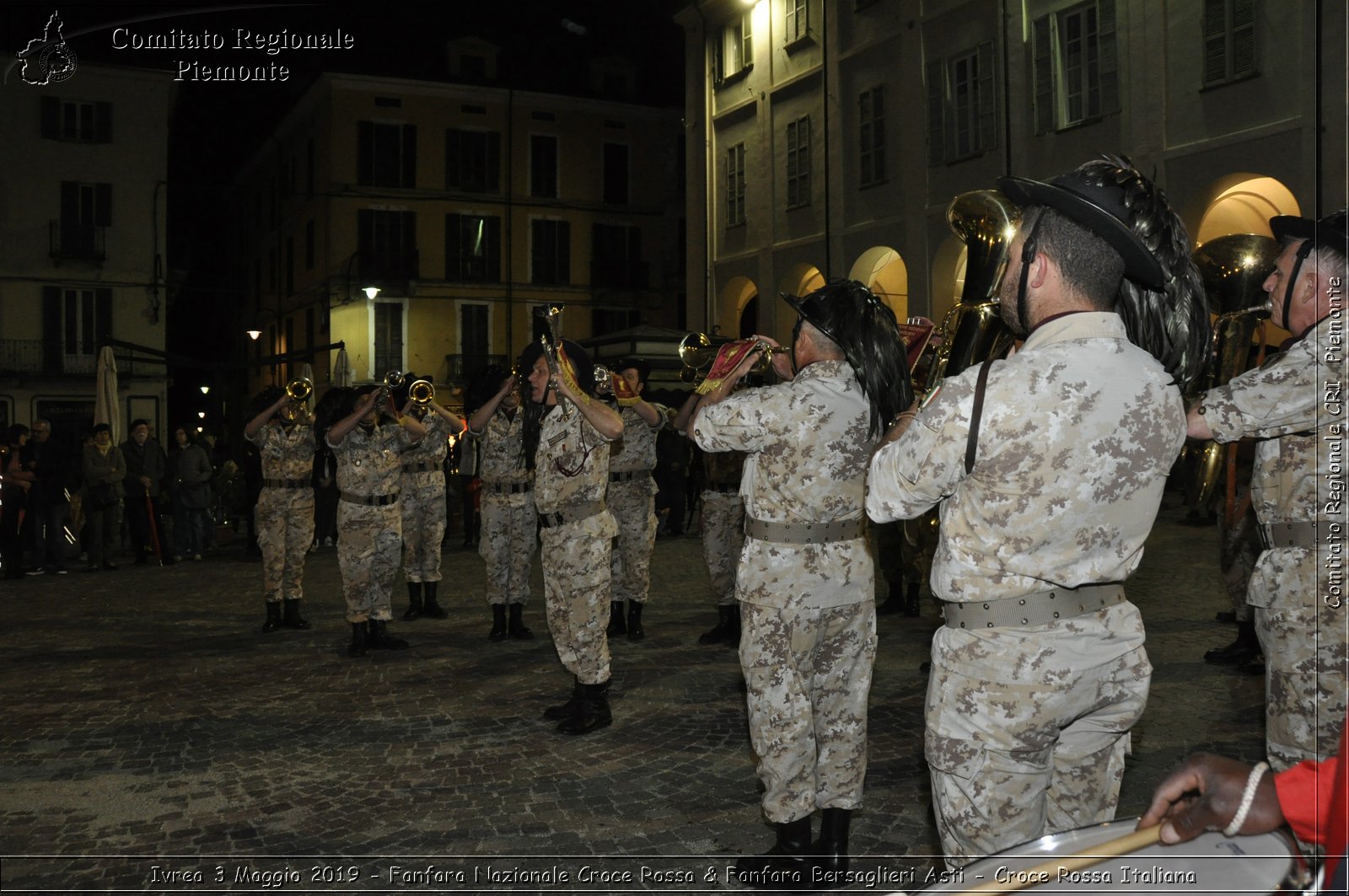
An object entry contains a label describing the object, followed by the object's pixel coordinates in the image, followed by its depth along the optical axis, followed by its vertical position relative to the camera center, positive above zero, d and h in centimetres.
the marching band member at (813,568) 401 -46
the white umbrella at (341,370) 1359 +112
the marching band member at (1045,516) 246 -16
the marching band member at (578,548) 598 -55
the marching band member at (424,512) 1000 -57
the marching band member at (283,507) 948 -49
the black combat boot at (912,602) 927 -135
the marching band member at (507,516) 892 -55
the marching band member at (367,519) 832 -53
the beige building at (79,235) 3100 +661
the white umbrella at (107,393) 1652 +99
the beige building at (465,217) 3716 +874
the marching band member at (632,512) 895 -53
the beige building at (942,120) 1381 +541
